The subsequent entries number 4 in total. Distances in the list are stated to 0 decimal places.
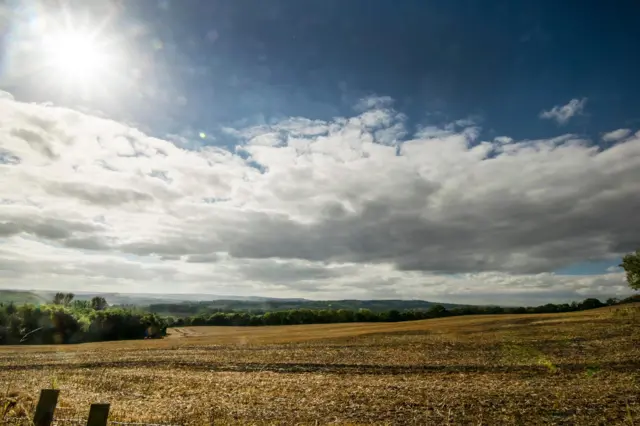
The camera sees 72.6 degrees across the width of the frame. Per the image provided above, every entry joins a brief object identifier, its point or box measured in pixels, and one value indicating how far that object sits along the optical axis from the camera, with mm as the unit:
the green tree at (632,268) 66812
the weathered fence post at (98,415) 8422
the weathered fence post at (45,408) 9414
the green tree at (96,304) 189288
